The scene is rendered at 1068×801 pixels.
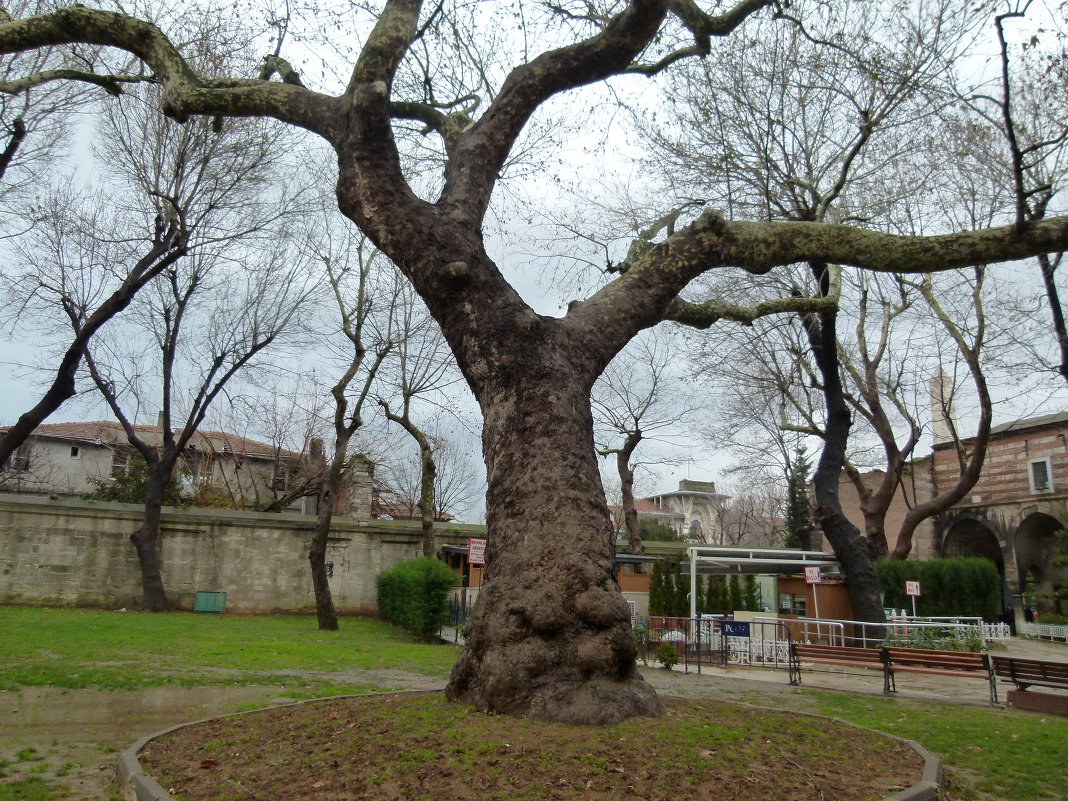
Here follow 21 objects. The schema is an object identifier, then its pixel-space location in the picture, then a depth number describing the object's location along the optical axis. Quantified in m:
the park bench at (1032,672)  9.51
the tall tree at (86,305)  12.13
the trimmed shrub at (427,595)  16.95
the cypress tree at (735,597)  20.73
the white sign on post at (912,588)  20.66
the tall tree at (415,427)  20.53
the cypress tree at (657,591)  19.72
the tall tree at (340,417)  18.08
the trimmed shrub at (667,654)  12.60
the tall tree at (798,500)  39.28
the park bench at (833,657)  11.83
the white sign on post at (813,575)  17.86
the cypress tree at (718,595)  20.20
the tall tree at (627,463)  24.25
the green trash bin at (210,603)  22.47
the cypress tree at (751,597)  21.11
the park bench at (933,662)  10.70
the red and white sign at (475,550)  15.70
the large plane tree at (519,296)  4.79
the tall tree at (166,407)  20.20
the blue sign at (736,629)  15.55
